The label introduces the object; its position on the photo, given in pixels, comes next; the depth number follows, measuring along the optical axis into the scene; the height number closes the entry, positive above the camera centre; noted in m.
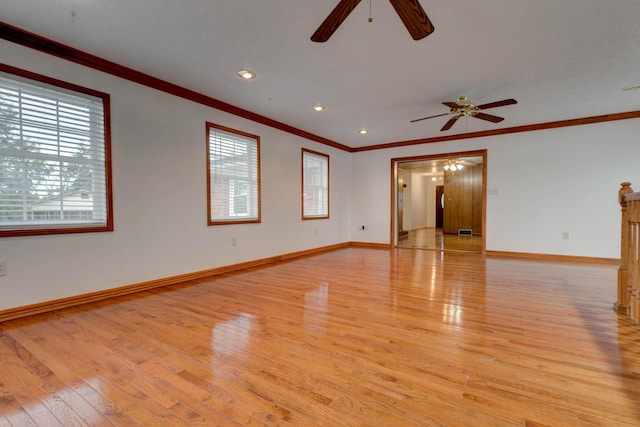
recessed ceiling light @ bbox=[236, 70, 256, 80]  3.38 +1.53
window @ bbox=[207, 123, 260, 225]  4.34 +0.49
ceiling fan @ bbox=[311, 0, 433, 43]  1.71 +1.15
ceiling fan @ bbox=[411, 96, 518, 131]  3.86 +1.35
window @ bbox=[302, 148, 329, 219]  6.21 +0.50
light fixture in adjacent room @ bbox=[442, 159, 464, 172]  7.92 +1.16
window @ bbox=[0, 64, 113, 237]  2.63 +0.48
